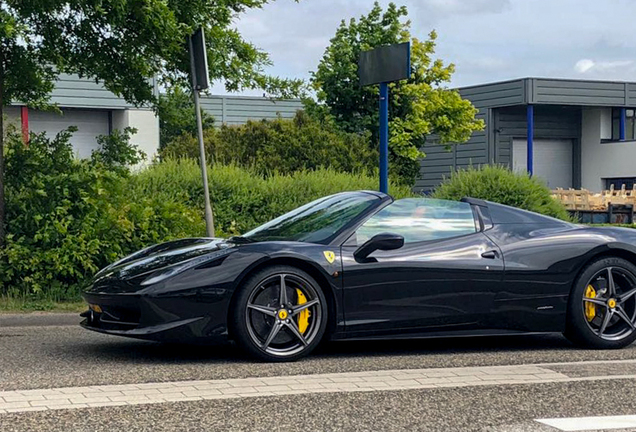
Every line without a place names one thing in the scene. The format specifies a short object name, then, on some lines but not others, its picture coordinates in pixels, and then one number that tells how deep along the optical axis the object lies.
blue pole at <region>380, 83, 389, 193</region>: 12.10
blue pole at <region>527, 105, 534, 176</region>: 39.88
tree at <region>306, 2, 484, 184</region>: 26.12
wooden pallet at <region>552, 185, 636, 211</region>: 31.65
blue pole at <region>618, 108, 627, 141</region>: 46.89
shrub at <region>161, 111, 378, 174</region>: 19.42
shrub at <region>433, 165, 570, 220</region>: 14.71
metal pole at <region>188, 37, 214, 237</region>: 10.20
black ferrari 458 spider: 6.41
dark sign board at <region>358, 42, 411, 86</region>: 11.82
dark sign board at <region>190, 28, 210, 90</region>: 10.02
